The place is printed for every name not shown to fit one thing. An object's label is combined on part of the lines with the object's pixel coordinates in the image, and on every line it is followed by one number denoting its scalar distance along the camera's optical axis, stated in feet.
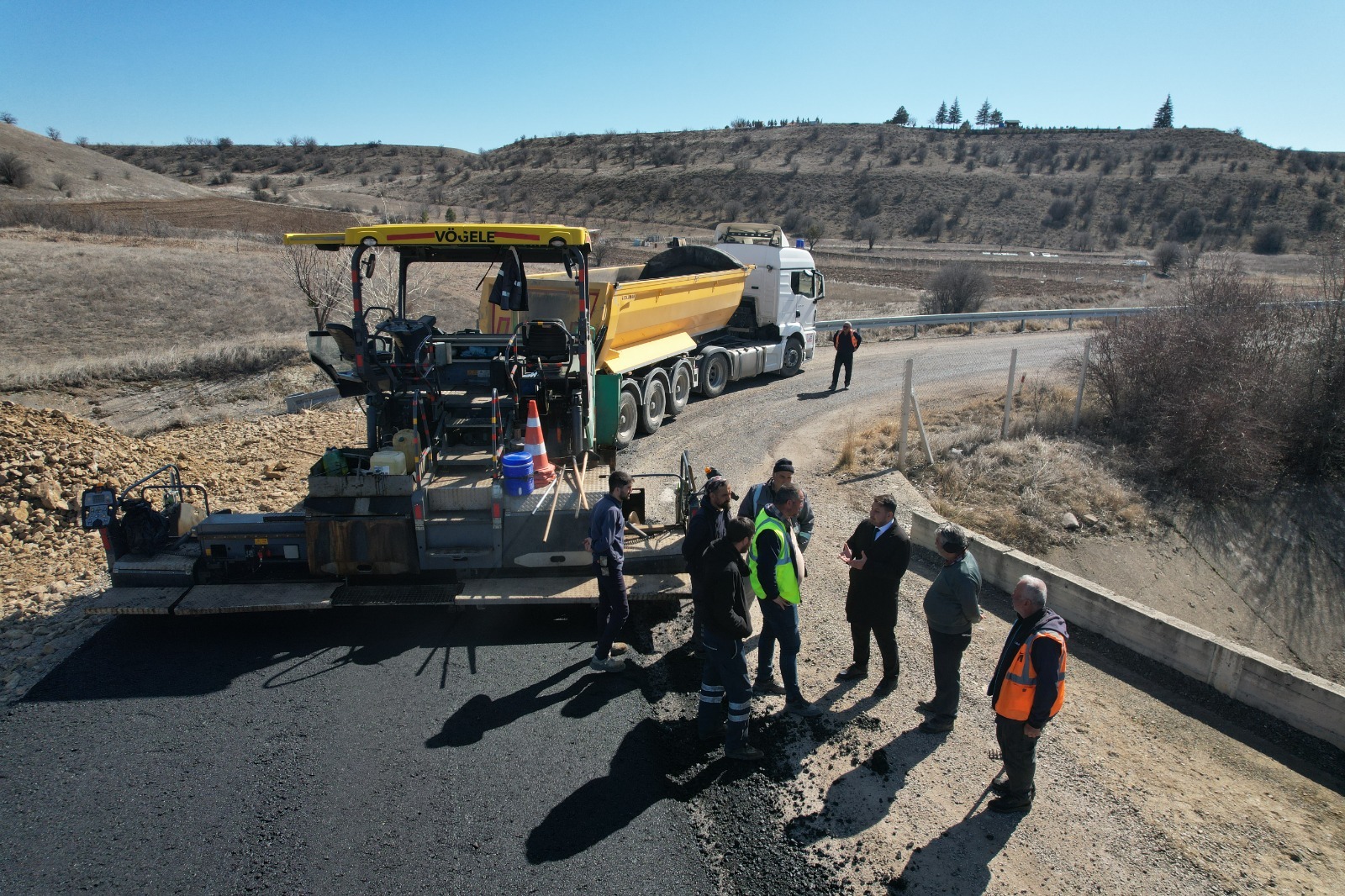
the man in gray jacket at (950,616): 16.33
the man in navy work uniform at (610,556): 18.33
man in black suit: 17.63
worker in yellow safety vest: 16.40
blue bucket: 21.49
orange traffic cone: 22.82
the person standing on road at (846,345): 51.08
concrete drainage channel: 17.72
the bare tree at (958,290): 88.48
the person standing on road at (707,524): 16.69
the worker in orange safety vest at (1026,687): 13.87
